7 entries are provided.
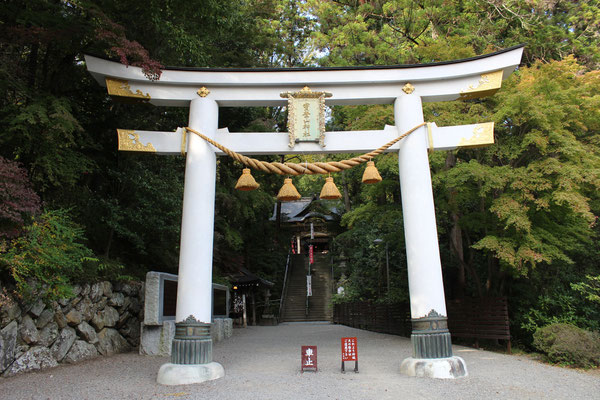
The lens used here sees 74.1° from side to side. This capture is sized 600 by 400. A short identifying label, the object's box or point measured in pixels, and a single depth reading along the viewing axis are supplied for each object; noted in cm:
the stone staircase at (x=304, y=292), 2059
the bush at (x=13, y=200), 527
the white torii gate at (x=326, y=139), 570
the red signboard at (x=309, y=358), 602
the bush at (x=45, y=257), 556
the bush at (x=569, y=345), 675
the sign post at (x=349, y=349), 593
